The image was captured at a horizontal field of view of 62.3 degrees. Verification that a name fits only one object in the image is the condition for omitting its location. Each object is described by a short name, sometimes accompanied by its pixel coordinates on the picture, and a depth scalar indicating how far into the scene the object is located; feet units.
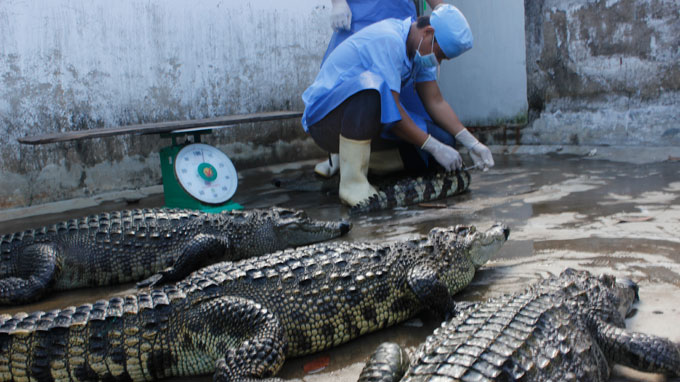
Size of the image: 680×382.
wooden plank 12.13
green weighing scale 12.82
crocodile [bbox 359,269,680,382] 4.70
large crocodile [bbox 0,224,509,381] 6.17
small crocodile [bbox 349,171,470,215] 13.57
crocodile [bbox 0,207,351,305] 9.71
